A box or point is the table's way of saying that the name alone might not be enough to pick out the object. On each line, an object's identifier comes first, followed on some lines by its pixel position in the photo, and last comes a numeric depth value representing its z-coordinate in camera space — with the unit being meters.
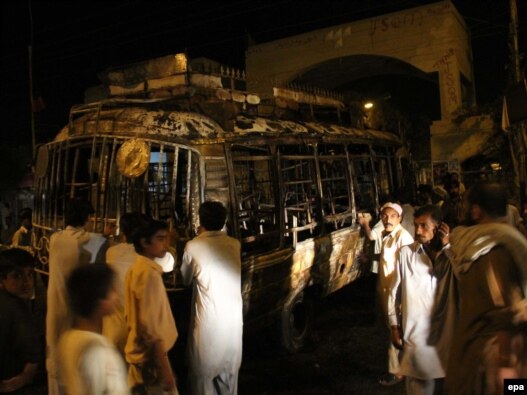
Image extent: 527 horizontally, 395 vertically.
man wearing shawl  2.39
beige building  14.95
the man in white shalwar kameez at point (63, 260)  3.42
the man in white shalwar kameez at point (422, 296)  3.28
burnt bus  4.84
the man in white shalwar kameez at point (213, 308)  3.45
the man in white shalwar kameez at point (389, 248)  4.05
